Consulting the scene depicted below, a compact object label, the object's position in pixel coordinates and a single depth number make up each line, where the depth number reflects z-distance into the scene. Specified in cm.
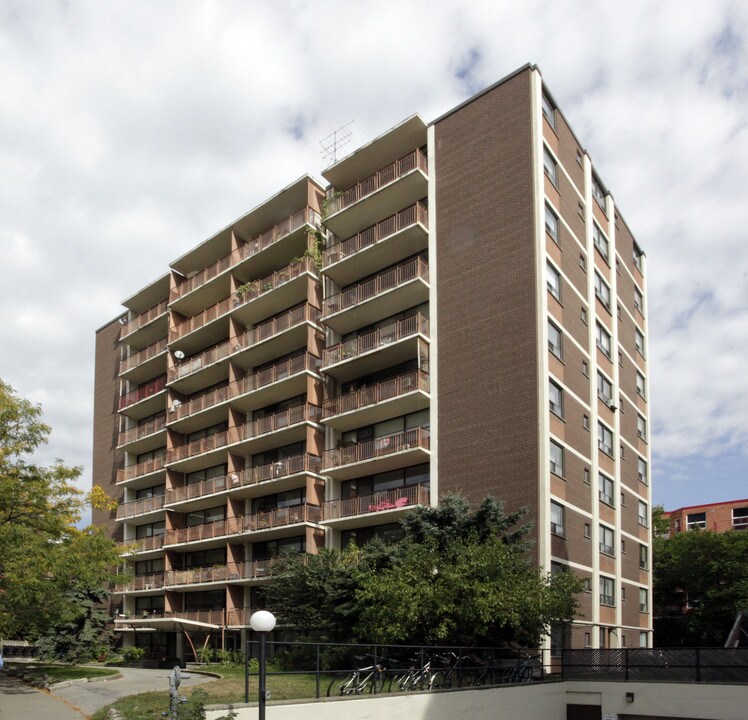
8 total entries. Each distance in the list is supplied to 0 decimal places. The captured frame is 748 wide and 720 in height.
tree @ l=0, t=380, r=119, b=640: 2380
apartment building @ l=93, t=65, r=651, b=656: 3081
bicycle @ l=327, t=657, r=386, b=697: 1788
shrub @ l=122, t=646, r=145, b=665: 4144
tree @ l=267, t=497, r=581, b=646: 2294
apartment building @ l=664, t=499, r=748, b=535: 10235
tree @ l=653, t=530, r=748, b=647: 5059
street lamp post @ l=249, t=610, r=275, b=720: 1303
